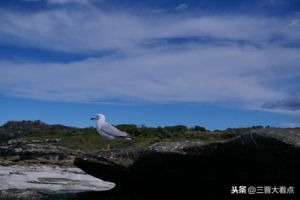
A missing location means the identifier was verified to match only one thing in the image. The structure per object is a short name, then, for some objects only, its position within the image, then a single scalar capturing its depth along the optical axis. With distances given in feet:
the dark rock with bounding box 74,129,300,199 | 27.12
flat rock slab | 42.52
